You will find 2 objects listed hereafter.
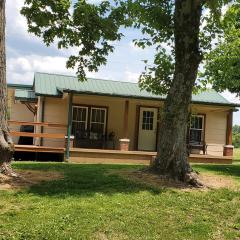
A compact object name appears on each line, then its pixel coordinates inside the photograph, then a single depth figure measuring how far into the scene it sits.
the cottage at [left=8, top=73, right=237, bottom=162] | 13.04
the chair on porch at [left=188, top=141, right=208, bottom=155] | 14.21
